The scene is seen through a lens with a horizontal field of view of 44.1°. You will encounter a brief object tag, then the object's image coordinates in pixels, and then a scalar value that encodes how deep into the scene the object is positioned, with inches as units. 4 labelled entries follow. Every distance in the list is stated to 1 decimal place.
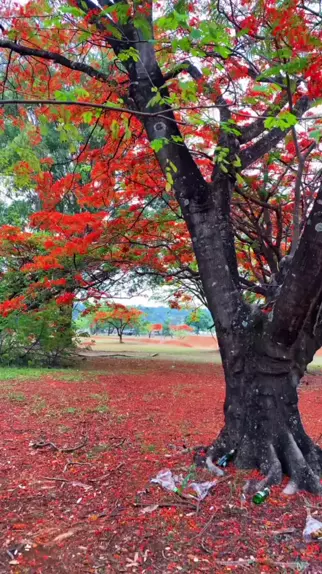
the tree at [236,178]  99.2
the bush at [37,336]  363.3
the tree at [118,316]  648.8
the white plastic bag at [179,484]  102.4
